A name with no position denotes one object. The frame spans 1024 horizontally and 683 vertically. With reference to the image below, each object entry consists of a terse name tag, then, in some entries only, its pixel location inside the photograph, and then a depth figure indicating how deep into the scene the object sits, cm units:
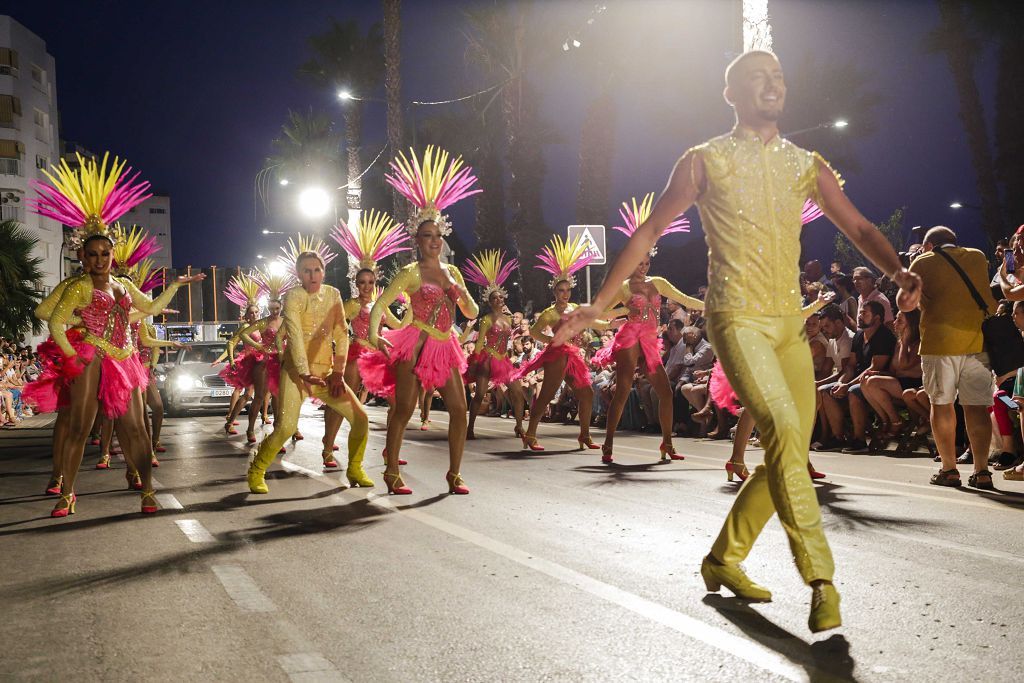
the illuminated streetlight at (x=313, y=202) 4544
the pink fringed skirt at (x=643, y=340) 1270
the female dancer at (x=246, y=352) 1711
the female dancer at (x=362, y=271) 1295
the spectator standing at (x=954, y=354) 941
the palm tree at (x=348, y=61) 4678
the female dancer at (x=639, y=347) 1261
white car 2650
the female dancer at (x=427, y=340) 973
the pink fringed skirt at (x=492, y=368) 1633
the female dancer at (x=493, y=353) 1599
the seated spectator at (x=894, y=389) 1255
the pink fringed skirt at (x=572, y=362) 1448
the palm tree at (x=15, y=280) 3103
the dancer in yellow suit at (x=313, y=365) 997
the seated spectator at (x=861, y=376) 1304
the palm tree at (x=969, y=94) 3550
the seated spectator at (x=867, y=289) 1353
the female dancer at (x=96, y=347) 889
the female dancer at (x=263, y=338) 1564
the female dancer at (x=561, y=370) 1441
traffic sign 2149
